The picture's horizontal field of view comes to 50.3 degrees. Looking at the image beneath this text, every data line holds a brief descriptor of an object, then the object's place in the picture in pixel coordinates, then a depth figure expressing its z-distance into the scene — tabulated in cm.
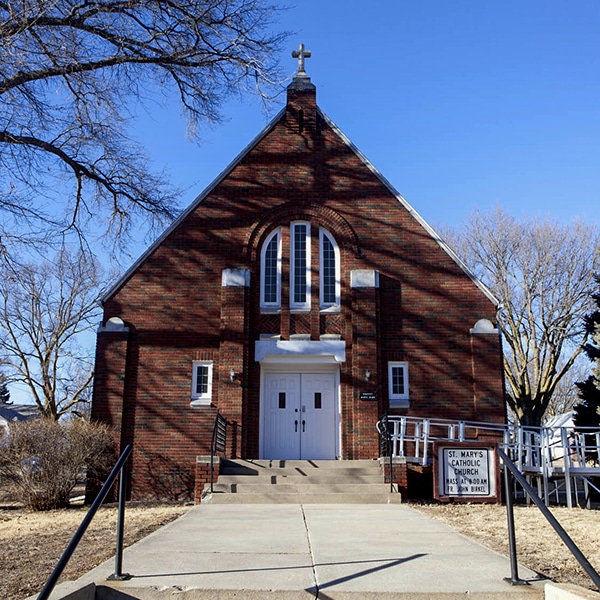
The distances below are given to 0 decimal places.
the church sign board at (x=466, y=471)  1255
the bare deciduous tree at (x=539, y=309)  2838
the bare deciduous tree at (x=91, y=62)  1298
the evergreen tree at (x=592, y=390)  2248
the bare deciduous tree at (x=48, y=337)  3050
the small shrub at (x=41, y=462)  1296
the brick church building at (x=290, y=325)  1562
